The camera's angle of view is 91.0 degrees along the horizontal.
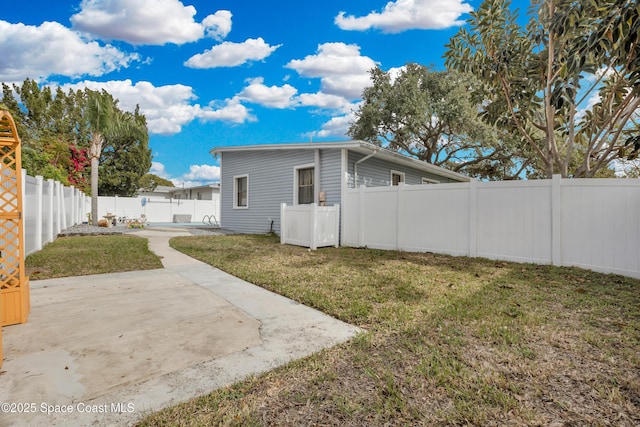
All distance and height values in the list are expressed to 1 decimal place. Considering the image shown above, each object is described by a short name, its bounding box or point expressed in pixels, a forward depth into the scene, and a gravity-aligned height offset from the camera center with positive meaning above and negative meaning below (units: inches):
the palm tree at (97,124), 562.6 +160.5
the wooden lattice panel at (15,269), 113.0 -22.3
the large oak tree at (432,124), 669.3 +201.5
